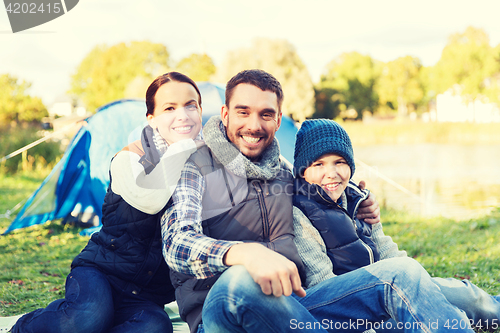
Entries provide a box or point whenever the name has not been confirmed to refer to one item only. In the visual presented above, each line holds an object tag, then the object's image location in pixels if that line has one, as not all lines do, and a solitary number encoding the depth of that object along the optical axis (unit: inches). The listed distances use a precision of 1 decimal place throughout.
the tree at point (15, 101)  1472.7
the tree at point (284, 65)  1246.4
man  55.3
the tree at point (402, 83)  1696.6
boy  73.6
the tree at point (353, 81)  1791.3
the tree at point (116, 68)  1524.4
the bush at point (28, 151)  397.7
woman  77.9
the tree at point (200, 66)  1331.9
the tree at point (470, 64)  1256.8
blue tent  190.7
